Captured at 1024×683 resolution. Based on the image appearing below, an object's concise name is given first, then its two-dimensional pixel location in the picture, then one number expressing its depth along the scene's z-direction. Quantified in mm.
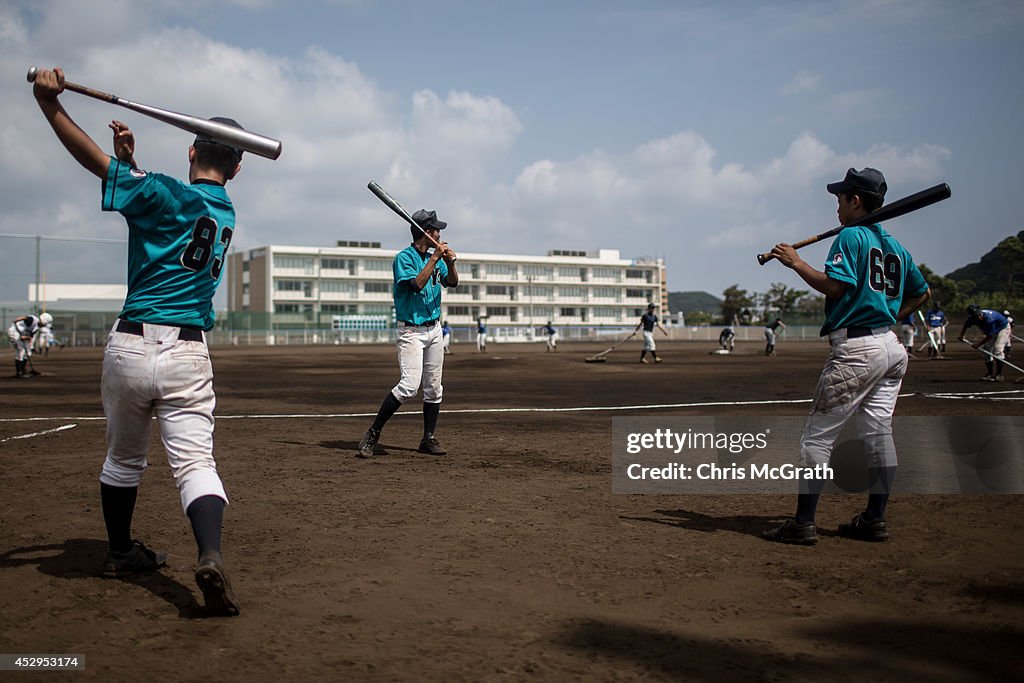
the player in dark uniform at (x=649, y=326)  30266
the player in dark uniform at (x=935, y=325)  31453
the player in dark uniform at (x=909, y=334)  31239
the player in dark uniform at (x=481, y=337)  48906
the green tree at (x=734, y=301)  124188
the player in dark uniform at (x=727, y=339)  40438
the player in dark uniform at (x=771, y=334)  37500
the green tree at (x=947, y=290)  83138
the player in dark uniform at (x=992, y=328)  18141
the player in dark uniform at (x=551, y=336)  50144
